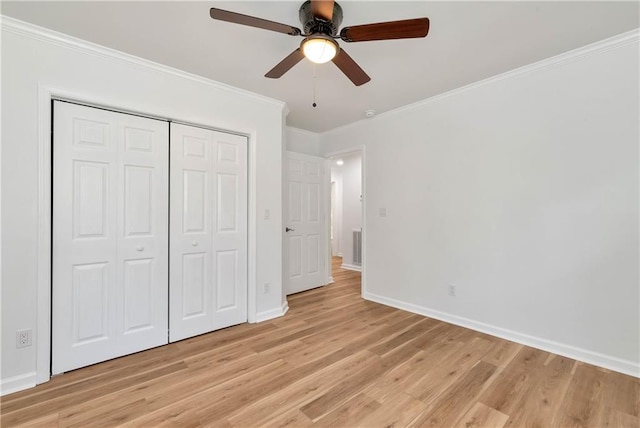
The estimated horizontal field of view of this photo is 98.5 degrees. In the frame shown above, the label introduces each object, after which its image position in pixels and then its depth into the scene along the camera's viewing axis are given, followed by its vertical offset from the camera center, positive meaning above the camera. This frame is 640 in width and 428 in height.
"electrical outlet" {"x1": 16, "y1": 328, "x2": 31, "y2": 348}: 1.94 -0.90
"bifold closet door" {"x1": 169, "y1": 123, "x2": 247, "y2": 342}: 2.67 -0.19
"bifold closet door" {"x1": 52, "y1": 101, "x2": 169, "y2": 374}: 2.14 -0.20
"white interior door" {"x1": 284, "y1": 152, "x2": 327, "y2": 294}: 4.19 -0.16
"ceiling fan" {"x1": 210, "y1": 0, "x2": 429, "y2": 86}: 1.52 +1.07
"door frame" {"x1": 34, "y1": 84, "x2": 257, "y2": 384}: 2.01 -0.12
